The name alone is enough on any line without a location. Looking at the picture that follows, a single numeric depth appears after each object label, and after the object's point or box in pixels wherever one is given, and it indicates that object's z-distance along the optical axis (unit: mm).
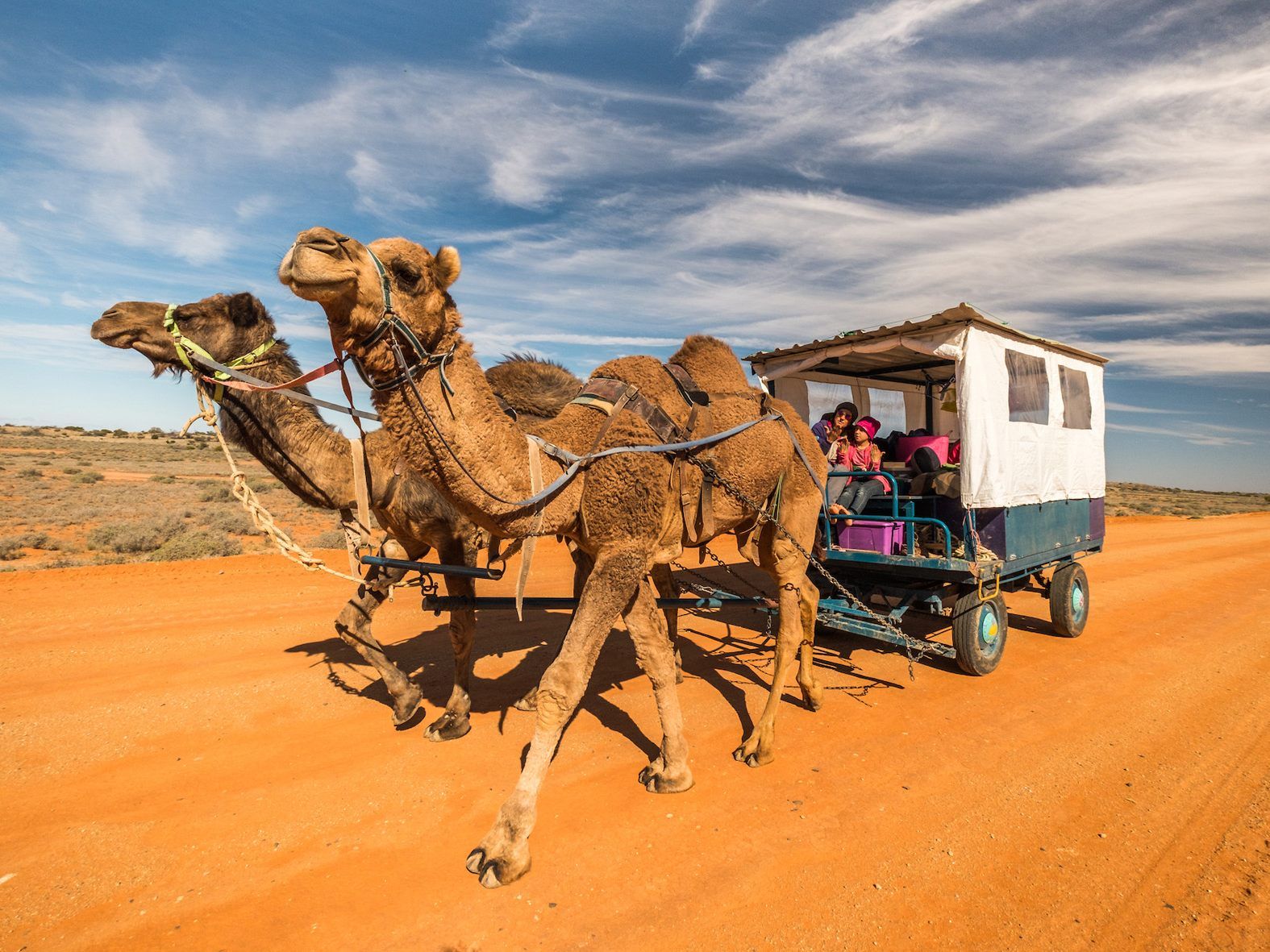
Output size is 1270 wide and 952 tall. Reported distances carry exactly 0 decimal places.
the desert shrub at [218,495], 22578
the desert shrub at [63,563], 11258
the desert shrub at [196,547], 12641
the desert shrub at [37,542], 13039
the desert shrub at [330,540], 14282
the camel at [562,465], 2939
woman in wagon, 7730
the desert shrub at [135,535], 13406
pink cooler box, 6543
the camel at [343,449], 4566
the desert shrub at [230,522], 16109
